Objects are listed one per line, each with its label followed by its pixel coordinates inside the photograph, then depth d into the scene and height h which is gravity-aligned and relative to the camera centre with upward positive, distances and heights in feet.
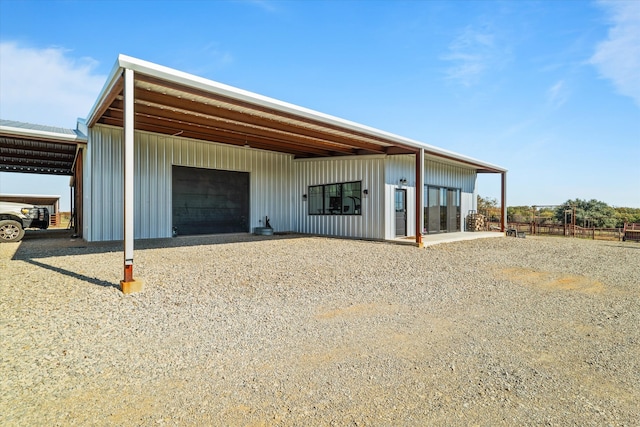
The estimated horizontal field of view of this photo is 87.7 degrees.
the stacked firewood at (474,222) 50.57 -1.52
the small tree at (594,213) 69.31 -0.09
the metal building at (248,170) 23.21 +4.79
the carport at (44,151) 27.14 +6.51
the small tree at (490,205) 77.04 +1.79
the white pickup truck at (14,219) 29.99 -0.87
